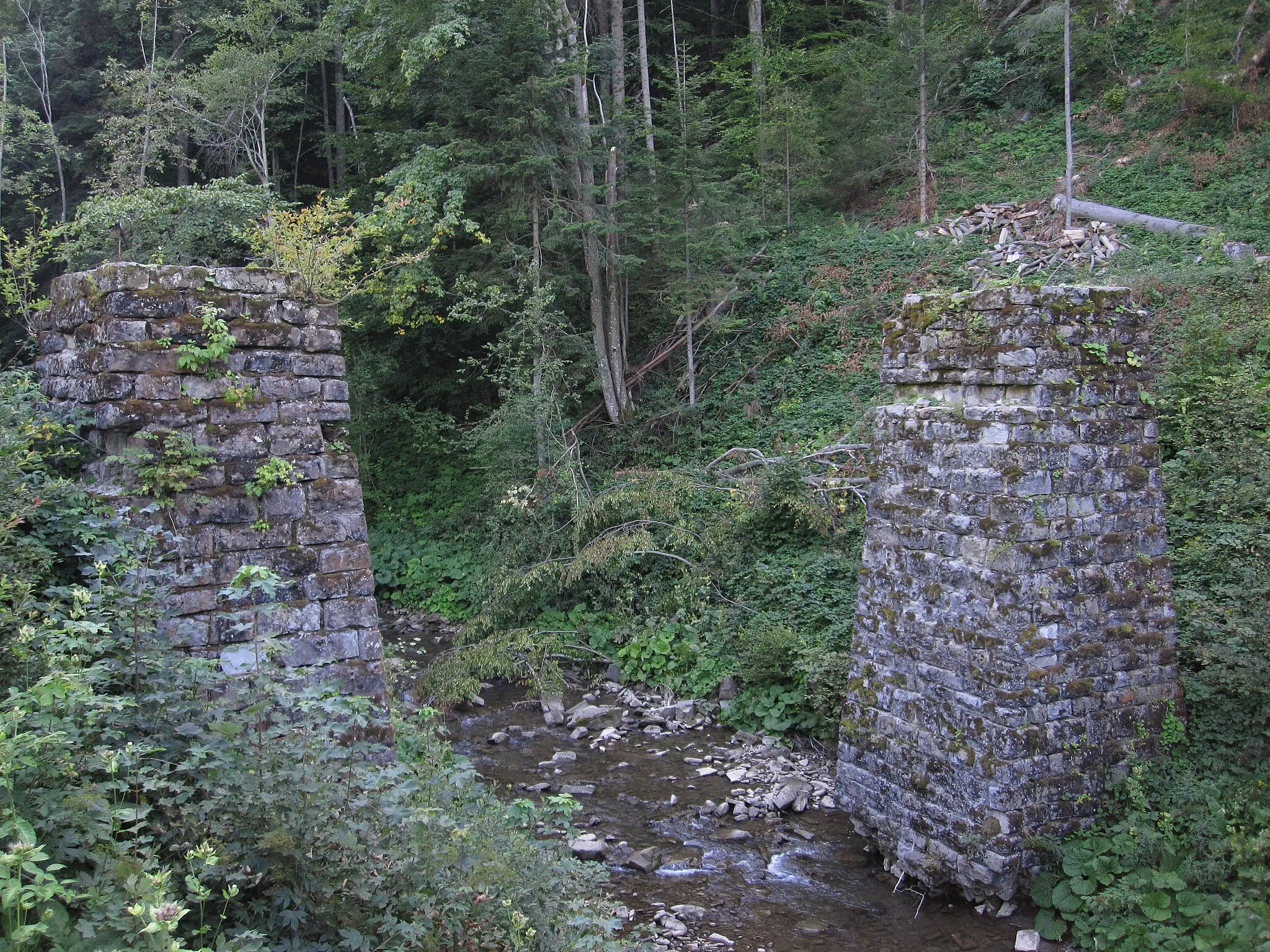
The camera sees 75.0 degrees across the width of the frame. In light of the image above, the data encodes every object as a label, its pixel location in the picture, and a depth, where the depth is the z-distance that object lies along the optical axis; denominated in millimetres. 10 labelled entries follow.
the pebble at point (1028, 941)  5035
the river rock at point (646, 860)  6320
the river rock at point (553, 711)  9281
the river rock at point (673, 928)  5496
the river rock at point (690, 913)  5716
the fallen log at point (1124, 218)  11914
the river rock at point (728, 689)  9094
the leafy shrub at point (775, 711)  8219
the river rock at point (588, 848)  6336
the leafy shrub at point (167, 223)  11188
